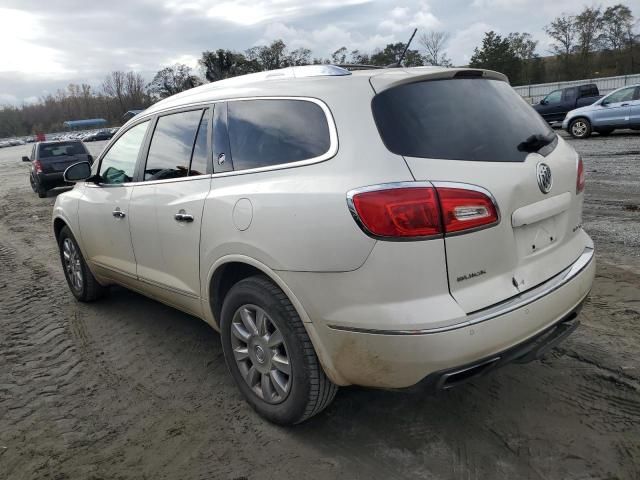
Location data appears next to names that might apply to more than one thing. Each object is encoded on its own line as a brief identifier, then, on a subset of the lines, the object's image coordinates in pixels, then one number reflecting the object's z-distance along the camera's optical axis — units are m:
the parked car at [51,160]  15.76
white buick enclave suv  2.23
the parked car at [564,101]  21.38
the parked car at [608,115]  15.66
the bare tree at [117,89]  113.28
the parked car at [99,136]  69.88
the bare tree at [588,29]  50.44
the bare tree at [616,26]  50.09
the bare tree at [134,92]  102.19
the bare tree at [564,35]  50.94
